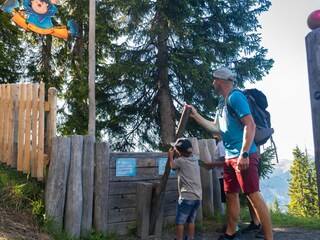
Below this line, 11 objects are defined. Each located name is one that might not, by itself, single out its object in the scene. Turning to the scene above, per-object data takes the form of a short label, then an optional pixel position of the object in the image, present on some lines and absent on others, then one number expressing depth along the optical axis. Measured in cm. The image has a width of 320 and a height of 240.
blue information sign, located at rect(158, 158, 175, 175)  595
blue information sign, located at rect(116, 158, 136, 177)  539
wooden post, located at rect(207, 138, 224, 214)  652
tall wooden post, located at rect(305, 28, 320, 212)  219
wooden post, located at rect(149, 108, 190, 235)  477
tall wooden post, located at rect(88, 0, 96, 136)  766
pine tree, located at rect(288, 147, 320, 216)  3816
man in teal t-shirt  351
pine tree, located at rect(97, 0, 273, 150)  995
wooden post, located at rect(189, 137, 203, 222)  603
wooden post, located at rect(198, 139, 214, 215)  631
